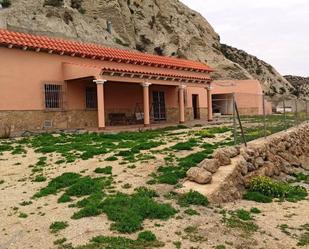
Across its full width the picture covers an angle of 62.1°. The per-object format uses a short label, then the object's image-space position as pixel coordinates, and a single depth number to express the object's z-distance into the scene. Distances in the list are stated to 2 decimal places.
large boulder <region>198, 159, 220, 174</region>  6.52
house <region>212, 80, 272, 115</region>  26.30
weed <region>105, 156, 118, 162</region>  7.55
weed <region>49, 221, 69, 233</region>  4.70
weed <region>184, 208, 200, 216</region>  5.23
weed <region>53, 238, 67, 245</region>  4.36
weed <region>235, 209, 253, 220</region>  5.34
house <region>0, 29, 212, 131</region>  12.43
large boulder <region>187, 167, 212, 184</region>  6.16
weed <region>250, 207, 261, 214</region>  5.67
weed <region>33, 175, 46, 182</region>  6.57
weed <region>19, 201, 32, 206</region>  5.56
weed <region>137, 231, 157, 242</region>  4.44
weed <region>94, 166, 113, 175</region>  6.76
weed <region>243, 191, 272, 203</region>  6.25
